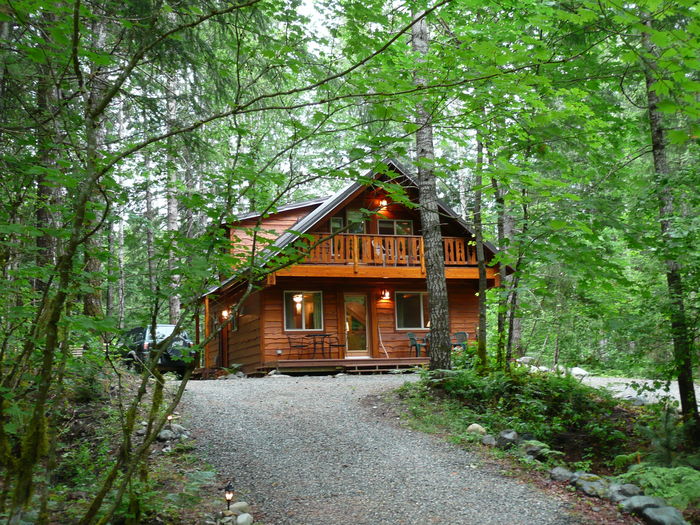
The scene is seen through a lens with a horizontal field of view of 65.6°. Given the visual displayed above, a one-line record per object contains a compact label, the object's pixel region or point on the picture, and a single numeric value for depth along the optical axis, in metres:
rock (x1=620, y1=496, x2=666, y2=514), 4.75
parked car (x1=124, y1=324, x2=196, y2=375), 14.33
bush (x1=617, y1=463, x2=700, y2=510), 4.80
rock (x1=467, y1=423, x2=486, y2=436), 7.14
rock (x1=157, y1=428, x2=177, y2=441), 6.32
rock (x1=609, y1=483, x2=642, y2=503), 5.04
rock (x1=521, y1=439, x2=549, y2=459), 6.34
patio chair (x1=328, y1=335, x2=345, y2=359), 15.59
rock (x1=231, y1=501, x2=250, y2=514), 4.54
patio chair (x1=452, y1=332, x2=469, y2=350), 16.06
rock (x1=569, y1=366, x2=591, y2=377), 14.73
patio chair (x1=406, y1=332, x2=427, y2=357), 15.54
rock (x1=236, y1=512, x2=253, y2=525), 4.26
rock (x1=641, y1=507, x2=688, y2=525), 4.46
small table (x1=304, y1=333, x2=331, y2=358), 15.23
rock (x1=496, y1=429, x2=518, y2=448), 6.66
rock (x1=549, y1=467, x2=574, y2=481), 5.62
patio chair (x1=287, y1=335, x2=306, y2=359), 15.34
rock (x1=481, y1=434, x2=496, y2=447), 6.75
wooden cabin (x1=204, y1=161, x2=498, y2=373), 14.96
